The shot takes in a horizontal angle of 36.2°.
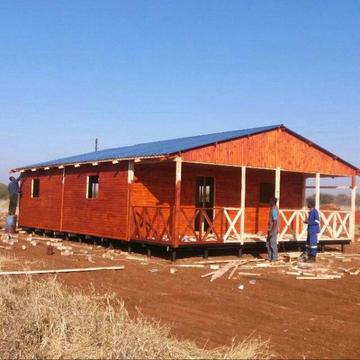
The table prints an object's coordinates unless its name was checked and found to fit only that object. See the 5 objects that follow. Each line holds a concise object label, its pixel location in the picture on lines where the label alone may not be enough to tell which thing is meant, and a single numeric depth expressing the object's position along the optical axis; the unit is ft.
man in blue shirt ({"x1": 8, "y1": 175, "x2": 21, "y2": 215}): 73.10
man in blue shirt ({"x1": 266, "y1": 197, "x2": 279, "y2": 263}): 48.34
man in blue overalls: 48.88
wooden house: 51.49
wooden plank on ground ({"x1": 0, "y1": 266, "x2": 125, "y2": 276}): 35.43
